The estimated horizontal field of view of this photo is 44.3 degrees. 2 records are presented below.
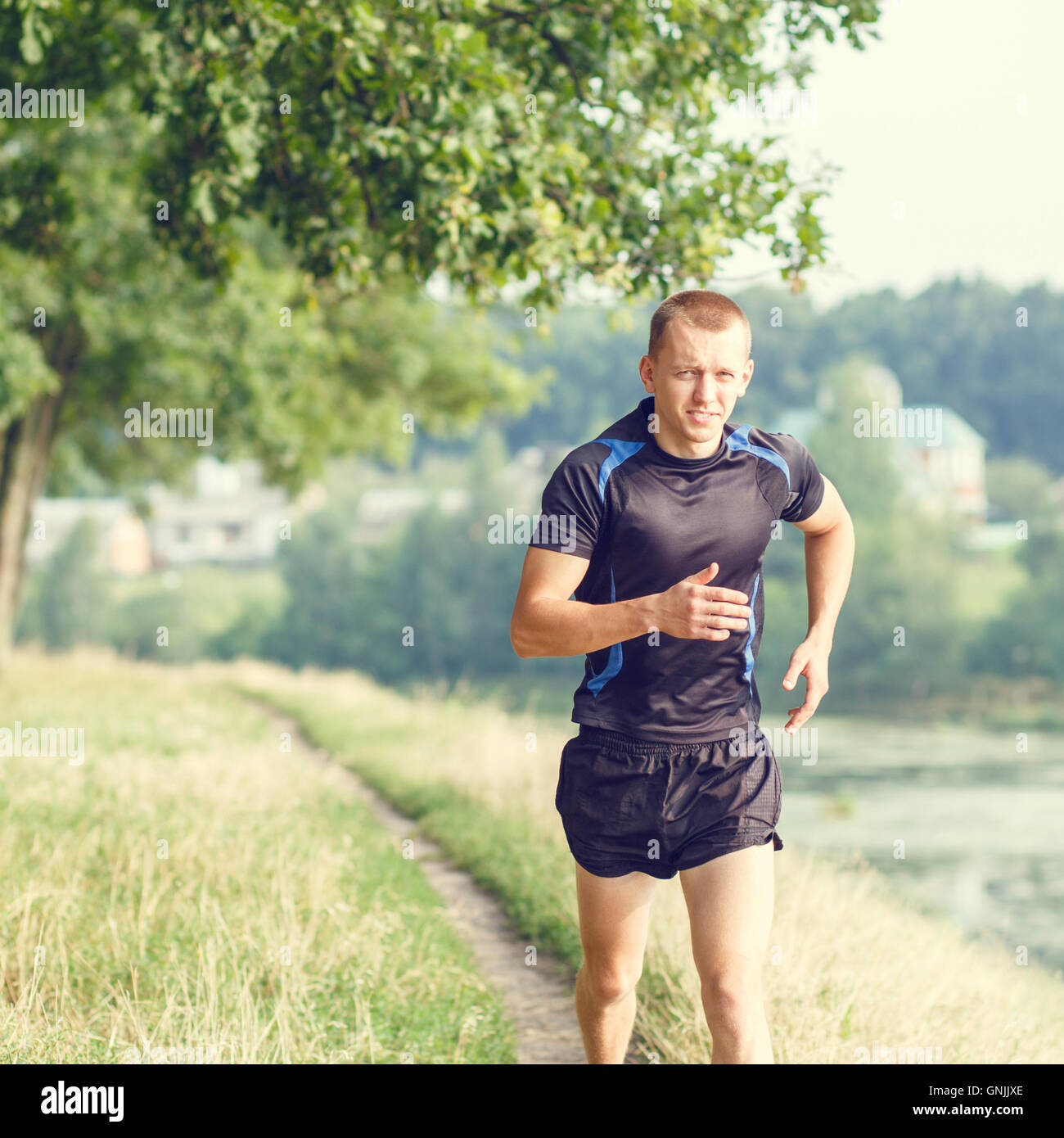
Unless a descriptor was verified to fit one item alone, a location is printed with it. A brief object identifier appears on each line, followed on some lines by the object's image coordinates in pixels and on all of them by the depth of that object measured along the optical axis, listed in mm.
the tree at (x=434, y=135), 5301
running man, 3193
